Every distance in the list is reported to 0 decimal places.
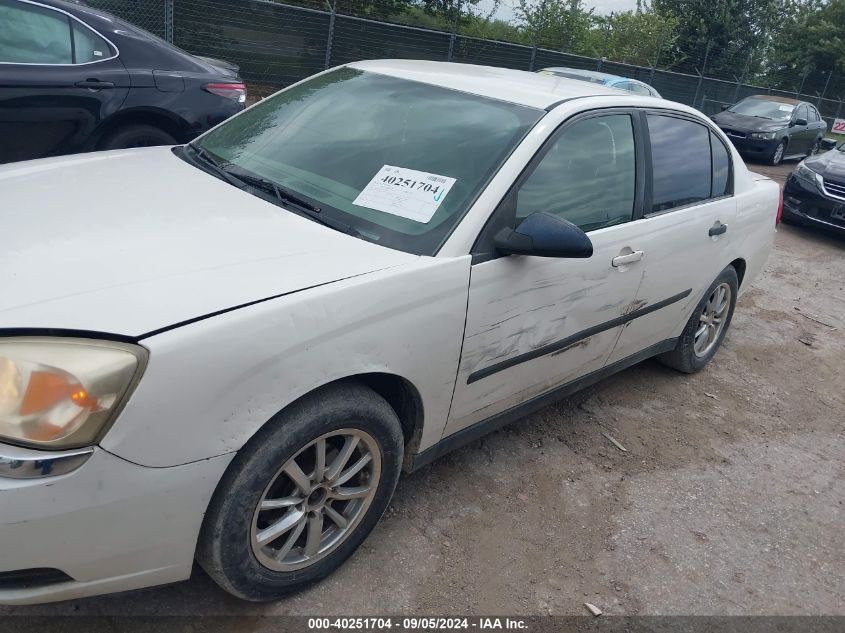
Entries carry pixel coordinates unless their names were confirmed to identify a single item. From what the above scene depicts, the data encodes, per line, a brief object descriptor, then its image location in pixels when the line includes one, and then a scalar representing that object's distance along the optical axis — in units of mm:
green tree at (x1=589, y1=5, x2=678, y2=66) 21469
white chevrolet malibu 1704
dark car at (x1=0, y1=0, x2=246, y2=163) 4496
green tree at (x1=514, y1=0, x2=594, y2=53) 18484
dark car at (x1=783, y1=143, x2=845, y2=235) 8547
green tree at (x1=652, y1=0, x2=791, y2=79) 25312
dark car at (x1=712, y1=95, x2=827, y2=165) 14336
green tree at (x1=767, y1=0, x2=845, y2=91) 28422
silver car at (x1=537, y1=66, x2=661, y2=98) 12016
